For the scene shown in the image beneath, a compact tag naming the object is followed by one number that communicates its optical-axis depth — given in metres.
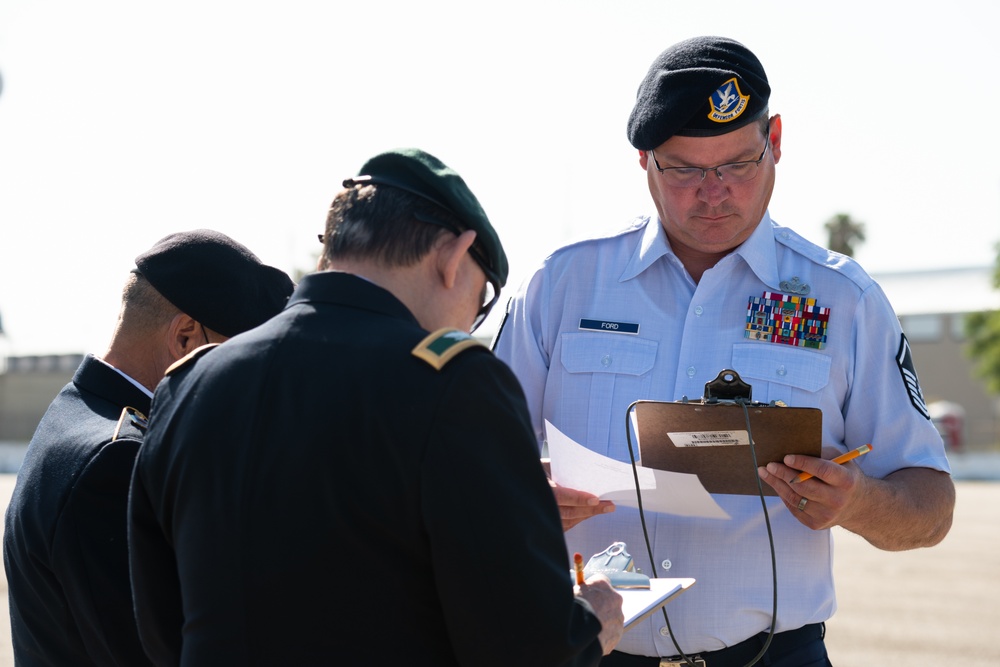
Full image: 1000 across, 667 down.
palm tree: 52.78
